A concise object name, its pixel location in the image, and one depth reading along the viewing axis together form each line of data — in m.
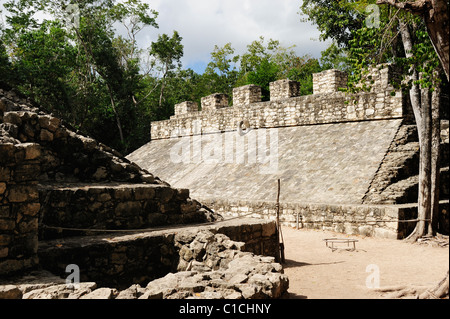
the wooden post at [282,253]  7.52
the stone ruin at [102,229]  4.25
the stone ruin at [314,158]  9.98
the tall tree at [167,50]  30.88
